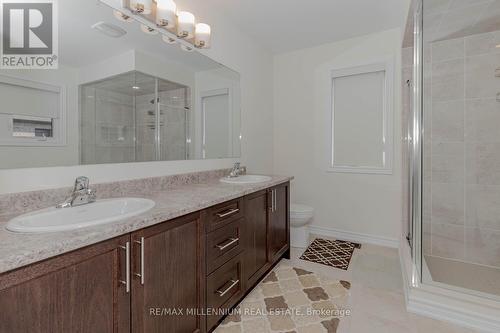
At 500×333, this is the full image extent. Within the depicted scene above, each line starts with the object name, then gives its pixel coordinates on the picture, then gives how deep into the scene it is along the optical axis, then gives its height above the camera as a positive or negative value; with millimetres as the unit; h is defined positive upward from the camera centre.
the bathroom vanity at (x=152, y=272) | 675 -396
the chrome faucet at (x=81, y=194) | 1132 -139
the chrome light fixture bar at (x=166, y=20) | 1460 +963
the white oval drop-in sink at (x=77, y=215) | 806 -203
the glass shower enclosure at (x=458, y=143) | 1953 +198
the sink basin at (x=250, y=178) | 2207 -121
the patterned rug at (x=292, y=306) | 1469 -951
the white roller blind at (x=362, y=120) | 2656 +519
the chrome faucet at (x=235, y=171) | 2279 -56
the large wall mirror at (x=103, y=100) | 1089 +365
